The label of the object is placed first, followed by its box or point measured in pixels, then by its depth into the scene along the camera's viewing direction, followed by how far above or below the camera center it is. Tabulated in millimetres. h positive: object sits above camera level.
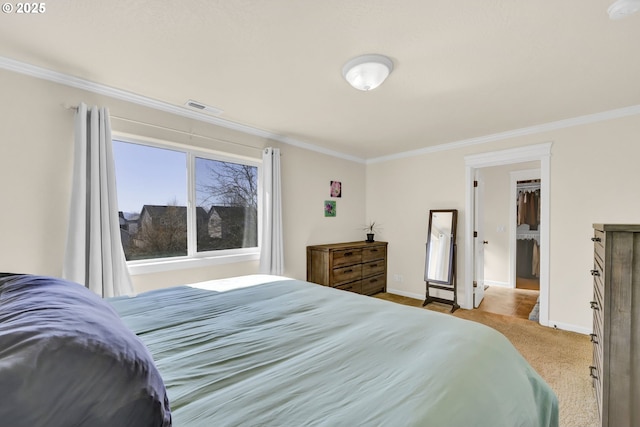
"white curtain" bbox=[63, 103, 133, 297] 2057 -19
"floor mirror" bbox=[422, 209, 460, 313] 3811 -602
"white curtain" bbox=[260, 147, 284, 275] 3281 -49
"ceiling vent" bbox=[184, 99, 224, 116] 2553 +1027
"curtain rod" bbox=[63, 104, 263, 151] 2137 +812
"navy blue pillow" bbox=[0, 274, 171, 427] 406 -269
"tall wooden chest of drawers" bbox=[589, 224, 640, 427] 1354 -570
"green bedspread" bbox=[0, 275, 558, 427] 728 -525
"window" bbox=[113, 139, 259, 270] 2545 +104
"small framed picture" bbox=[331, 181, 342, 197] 4312 +401
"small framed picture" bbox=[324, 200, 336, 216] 4214 +94
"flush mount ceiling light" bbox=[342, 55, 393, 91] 1842 +1001
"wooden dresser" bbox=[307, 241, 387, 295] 3692 -762
